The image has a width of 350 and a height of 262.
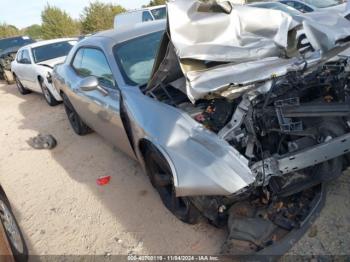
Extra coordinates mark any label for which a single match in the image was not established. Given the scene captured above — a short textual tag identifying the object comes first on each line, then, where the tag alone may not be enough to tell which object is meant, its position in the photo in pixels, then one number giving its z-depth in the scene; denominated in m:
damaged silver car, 2.36
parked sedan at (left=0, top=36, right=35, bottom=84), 14.34
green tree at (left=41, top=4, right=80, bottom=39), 32.03
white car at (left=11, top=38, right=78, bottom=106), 7.99
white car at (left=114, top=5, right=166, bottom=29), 12.65
